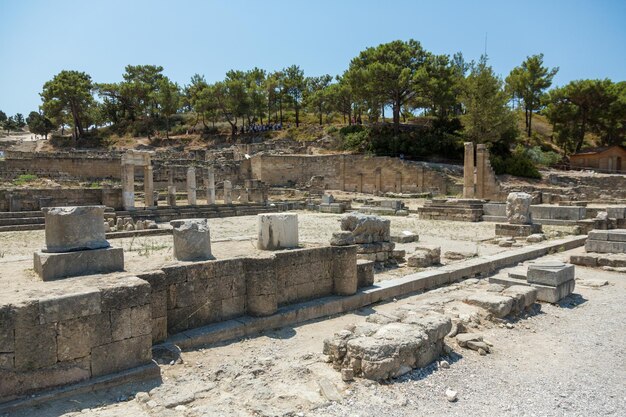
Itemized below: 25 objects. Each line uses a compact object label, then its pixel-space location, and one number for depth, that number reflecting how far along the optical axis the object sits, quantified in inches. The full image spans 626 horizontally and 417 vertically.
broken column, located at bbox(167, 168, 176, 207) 953.7
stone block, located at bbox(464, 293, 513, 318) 260.2
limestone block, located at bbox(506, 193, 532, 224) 627.2
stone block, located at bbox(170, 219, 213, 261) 239.5
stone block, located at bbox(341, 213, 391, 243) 401.7
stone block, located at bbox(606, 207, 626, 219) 665.9
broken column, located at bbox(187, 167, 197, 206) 998.4
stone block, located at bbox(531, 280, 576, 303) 299.6
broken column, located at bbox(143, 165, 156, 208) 920.9
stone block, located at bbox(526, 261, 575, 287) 305.0
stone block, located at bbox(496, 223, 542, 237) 607.8
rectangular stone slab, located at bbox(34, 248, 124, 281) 200.1
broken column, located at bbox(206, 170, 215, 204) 1040.2
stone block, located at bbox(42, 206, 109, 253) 211.0
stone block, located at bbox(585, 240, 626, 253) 453.9
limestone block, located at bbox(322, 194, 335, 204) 1121.4
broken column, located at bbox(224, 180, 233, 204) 1049.2
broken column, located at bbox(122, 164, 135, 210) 853.8
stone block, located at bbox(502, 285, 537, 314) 271.5
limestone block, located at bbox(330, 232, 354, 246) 338.2
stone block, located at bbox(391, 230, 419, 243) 540.4
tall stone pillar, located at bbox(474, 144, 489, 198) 1171.3
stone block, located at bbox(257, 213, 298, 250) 276.7
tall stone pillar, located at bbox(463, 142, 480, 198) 1072.2
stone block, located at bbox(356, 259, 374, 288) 310.0
